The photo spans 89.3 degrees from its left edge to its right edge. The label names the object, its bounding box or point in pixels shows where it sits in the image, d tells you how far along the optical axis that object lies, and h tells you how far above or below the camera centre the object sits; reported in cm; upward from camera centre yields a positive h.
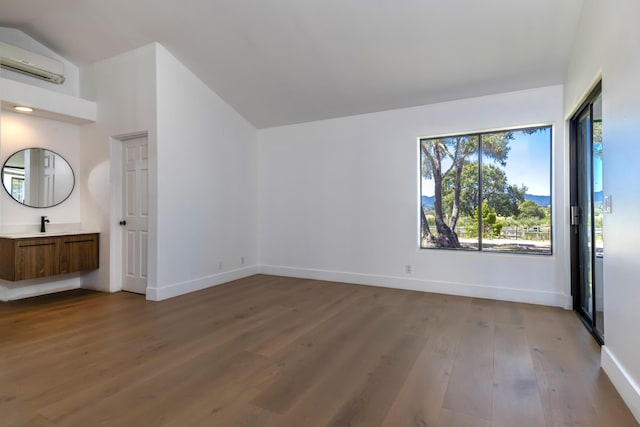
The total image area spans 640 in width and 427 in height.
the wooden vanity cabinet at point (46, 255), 380 -50
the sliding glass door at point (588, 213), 289 +1
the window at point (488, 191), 415 +32
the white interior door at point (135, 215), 444 +1
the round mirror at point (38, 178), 427 +54
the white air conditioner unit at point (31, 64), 400 +198
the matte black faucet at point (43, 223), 447 -10
